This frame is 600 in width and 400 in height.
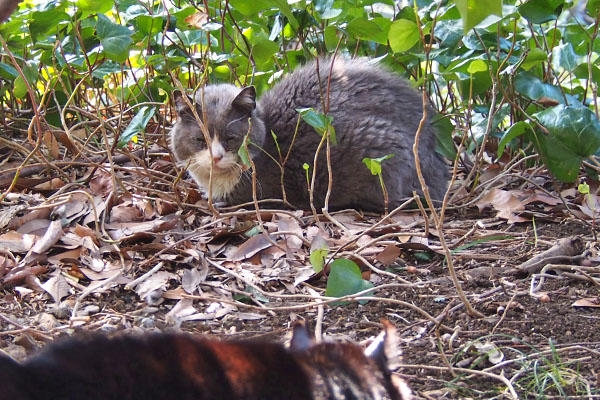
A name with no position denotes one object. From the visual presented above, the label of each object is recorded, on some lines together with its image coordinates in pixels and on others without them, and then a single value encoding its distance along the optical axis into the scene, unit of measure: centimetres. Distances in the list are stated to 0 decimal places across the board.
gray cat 397
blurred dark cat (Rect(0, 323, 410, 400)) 93
